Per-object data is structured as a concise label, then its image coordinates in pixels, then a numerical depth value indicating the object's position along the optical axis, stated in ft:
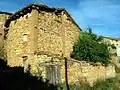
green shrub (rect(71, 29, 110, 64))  35.33
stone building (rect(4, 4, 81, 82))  31.52
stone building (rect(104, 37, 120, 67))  40.92
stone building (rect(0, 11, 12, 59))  38.81
